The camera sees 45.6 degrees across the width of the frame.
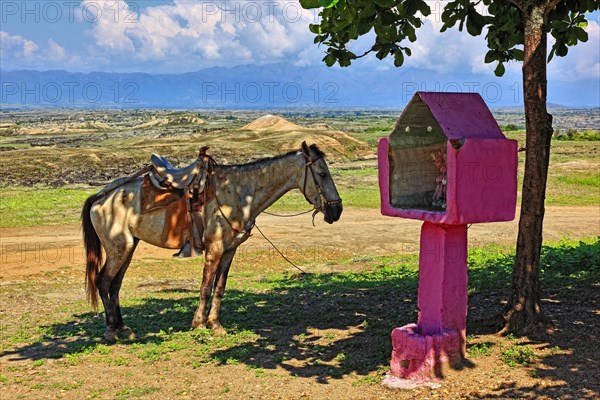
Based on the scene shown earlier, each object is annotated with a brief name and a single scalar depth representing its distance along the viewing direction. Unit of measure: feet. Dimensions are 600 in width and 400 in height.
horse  33.86
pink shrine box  24.06
